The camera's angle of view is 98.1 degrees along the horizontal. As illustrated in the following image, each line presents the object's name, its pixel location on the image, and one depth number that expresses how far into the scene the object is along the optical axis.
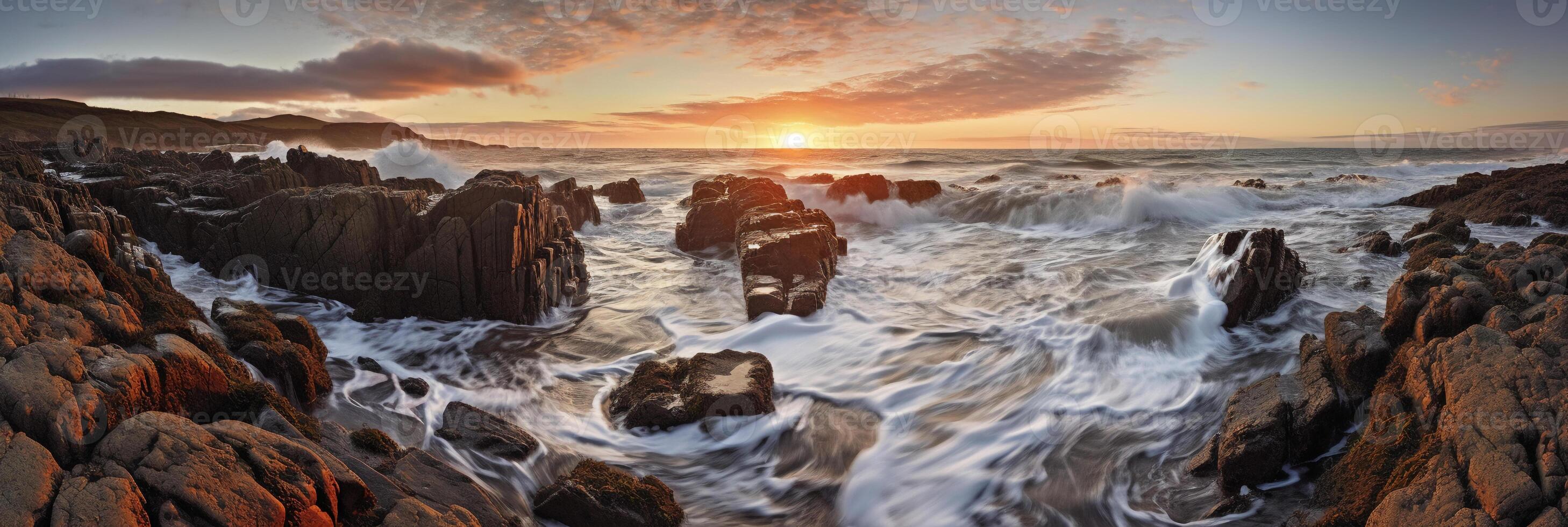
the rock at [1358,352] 5.35
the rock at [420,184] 16.77
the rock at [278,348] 5.70
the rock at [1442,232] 11.98
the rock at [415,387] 6.95
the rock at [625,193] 26.70
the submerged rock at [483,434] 5.55
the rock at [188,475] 2.98
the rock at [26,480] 2.72
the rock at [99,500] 2.78
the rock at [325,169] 17.34
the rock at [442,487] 4.05
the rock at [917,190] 24.06
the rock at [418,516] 3.54
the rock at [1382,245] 12.59
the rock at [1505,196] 15.07
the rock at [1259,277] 8.89
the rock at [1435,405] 3.61
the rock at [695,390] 6.57
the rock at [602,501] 4.63
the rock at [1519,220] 14.57
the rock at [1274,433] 4.99
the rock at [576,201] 19.86
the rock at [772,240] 10.41
